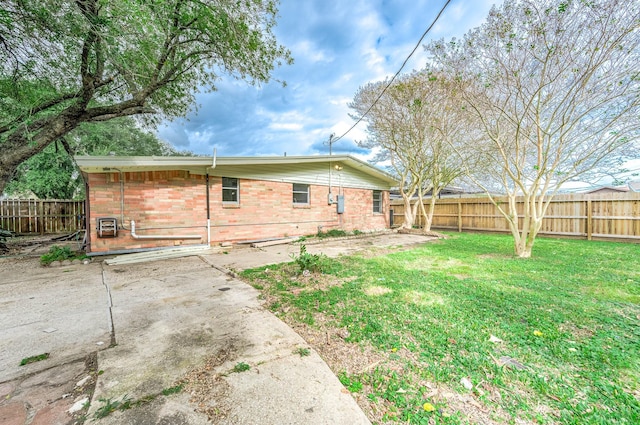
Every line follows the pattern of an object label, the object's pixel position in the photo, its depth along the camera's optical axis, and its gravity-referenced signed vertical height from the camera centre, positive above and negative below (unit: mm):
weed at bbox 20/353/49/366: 2107 -1319
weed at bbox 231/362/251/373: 1916 -1266
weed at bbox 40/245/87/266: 5736 -1133
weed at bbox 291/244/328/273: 4629 -1033
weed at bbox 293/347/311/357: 2133 -1271
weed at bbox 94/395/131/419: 1505 -1266
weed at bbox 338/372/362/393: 1728 -1279
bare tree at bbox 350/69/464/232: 9148 +3511
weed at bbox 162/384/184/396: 1674 -1264
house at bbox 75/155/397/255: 6371 +361
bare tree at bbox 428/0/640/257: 4512 +2852
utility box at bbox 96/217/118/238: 6258 -450
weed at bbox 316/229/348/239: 9989 -1040
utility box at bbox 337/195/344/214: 11328 +239
